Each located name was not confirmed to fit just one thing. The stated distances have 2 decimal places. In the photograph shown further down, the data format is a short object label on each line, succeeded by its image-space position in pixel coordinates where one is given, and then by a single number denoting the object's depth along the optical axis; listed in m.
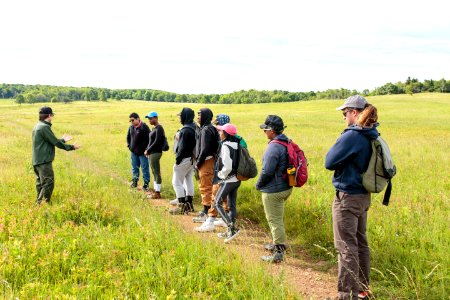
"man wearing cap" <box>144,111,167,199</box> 9.86
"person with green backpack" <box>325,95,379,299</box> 4.12
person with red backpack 5.44
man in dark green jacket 7.12
